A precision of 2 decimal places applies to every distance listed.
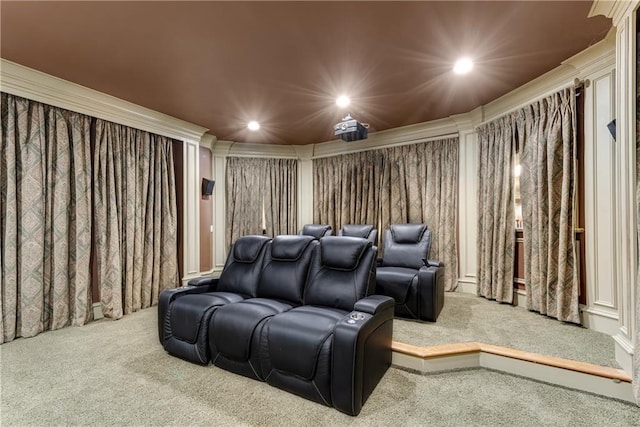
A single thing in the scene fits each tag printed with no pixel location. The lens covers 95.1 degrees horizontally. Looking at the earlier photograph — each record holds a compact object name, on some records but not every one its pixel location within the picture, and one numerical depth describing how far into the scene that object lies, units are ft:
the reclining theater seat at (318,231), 16.02
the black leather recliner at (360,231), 13.75
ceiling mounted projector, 12.14
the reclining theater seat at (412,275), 9.86
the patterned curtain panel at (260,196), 18.26
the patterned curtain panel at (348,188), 16.53
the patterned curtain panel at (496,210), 11.62
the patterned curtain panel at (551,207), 9.40
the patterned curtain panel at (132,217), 11.07
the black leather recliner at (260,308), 6.75
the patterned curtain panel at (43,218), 8.84
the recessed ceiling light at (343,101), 11.32
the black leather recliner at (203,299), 7.47
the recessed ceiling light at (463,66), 8.74
